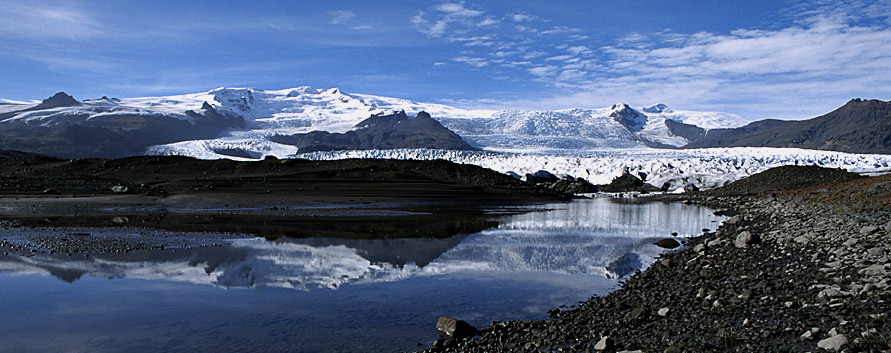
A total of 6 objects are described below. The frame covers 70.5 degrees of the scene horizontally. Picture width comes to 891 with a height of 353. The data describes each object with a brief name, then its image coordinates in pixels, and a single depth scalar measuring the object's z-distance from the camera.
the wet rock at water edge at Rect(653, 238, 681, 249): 12.91
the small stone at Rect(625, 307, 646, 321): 6.17
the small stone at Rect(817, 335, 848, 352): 4.54
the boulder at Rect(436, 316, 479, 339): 6.06
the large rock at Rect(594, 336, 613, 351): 5.25
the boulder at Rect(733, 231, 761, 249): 10.45
